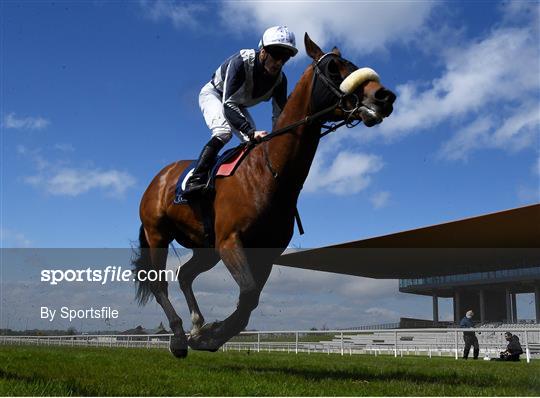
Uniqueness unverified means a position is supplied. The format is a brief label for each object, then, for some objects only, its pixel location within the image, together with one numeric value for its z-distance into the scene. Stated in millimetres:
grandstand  34766
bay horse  4727
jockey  5086
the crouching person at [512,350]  19000
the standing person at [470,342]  19281
